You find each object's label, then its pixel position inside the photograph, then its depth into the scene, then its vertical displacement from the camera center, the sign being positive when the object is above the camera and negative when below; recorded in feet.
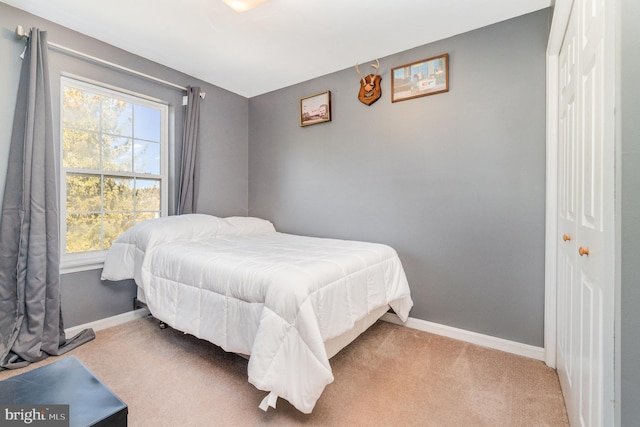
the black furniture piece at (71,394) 2.90 -2.05
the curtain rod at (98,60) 6.67 +4.16
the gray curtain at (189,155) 9.82 +1.90
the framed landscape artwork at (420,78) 7.86 +3.76
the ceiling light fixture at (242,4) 6.34 +4.61
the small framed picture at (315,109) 10.01 +3.65
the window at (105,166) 7.93 +1.35
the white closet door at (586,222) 2.78 -0.15
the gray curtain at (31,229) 6.50 -0.44
